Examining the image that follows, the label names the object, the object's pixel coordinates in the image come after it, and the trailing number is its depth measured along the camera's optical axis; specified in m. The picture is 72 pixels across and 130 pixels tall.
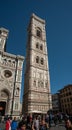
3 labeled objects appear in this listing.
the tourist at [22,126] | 3.11
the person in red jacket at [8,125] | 5.18
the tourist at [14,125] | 5.43
